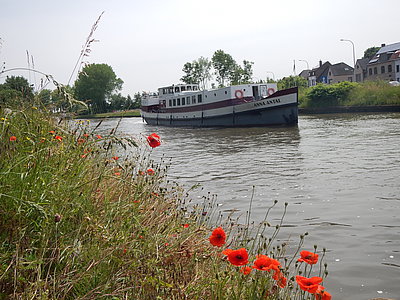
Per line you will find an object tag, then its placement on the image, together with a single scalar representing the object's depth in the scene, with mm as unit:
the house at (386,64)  68375
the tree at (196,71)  79438
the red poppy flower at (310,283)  2031
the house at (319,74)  93562
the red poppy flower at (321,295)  2203
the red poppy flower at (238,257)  2254
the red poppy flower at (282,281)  2419
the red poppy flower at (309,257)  2373
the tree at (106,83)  75956
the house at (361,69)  77375
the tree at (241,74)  77125
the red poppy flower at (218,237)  2573
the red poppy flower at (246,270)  2427
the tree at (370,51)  103312
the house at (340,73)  87312
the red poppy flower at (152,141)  3971
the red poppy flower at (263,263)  2203
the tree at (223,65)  77438
